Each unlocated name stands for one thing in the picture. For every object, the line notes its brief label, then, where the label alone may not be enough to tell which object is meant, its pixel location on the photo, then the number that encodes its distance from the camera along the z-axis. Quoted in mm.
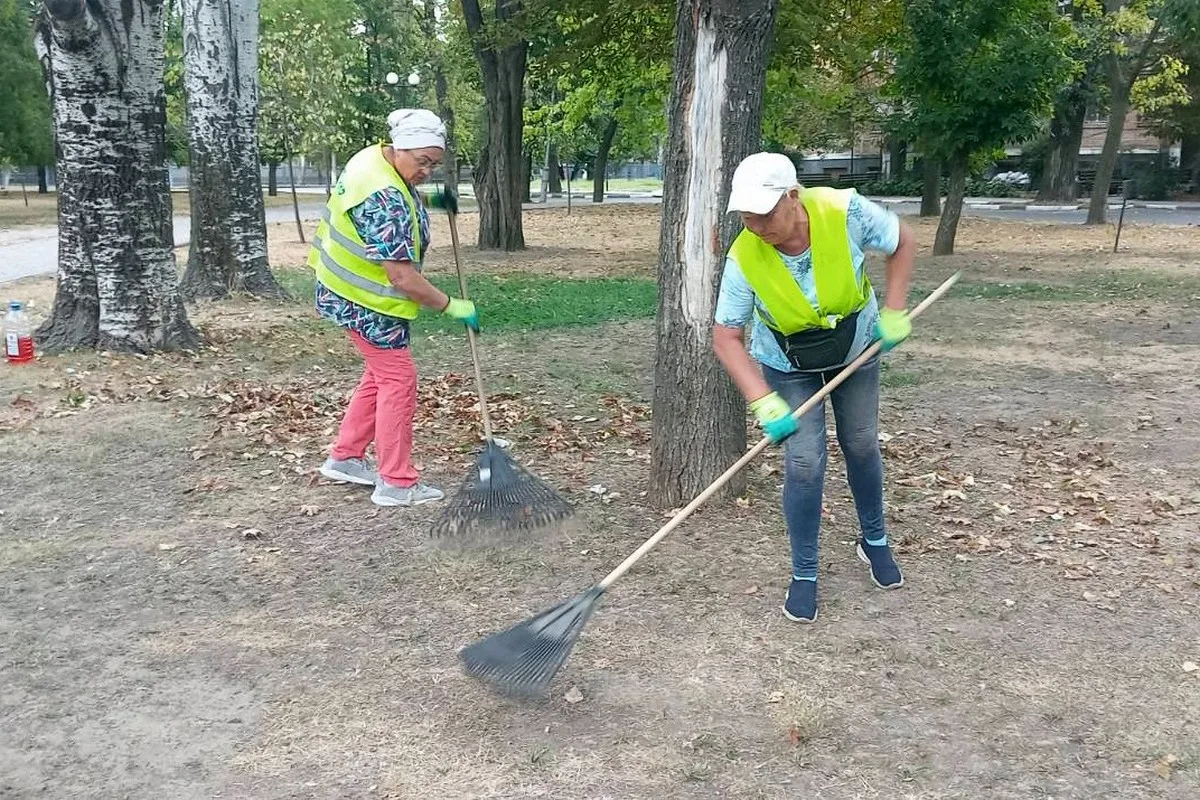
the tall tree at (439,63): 36125
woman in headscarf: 4781
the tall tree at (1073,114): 27748
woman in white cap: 3586
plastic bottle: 8211
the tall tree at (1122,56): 23750
